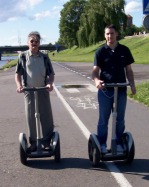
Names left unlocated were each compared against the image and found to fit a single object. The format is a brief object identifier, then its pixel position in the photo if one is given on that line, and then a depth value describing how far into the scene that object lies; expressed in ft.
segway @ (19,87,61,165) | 15.33
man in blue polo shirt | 14.59
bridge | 268.73
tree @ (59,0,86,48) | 254.84
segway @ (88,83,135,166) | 14.69
